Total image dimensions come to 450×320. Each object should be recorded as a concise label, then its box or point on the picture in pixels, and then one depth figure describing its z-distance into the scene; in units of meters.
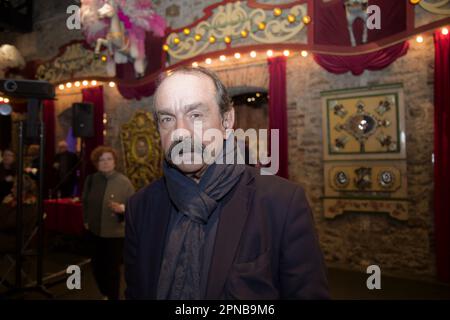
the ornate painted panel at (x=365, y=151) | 4.54
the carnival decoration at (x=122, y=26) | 5.68
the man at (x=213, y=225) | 1.08
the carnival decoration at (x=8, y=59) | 8.27
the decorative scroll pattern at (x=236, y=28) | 5.02
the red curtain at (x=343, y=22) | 4.29
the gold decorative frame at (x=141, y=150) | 6.65
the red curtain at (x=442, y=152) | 4.13
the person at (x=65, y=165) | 7.14
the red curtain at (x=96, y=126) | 7.34
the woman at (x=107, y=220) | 3.46
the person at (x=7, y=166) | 5.73
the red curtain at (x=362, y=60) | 4.48
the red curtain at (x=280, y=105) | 5.27
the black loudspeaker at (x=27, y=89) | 3.03
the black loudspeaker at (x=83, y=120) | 5.59
